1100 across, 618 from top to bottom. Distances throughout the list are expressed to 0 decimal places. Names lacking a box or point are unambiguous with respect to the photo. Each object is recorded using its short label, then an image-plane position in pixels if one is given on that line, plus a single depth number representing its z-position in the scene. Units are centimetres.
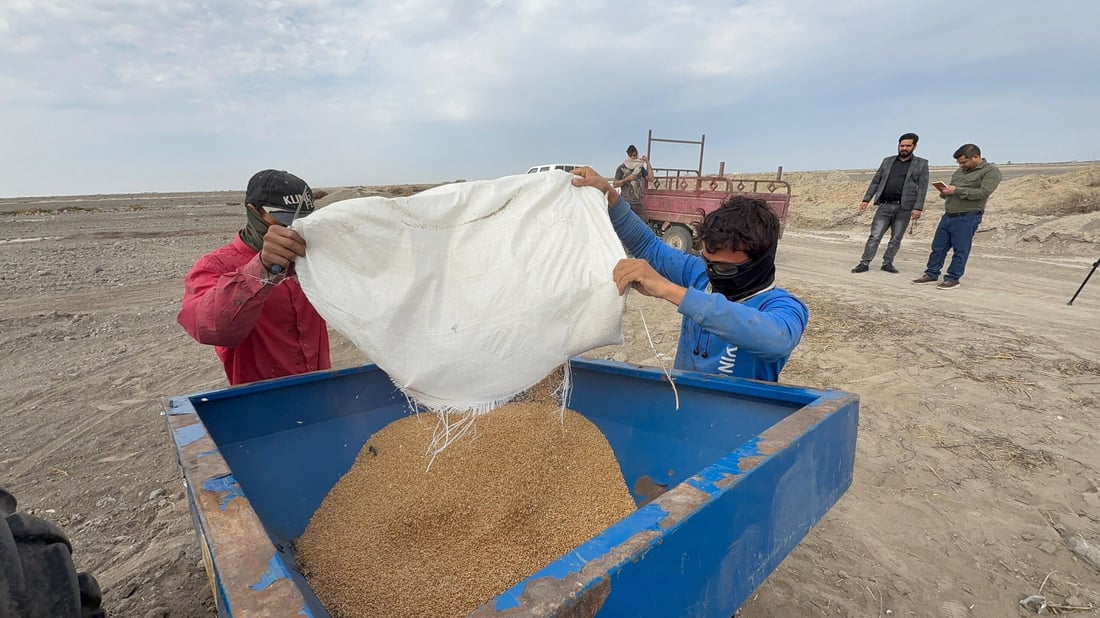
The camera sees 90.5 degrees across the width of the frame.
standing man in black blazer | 702
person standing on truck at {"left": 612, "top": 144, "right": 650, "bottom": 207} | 953
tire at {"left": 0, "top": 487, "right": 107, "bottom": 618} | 85
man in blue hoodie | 165
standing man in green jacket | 636
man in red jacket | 167
